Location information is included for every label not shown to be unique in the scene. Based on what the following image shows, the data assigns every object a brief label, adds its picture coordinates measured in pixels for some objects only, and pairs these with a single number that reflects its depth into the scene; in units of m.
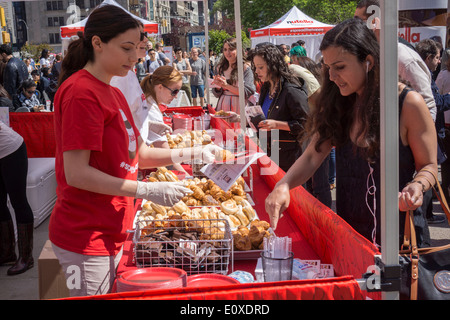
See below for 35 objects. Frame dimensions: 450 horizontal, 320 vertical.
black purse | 1.46
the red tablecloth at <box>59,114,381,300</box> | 1.40
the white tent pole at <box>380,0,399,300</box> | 1.41
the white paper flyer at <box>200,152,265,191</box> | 2.21
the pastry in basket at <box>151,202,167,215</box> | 2.88
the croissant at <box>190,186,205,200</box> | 3.18
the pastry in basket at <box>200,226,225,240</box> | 2.29
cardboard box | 2.38
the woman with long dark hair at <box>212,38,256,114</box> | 6.29
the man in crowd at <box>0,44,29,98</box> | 10.16
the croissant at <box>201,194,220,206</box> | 3.12
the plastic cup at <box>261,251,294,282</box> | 1.74
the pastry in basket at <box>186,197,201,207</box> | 3.02
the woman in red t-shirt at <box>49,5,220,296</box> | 1.87
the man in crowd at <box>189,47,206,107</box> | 16.05
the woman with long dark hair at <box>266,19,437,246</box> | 1.90
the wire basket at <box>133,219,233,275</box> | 2.08
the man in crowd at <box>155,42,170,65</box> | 16.92
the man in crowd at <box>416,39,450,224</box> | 5.02
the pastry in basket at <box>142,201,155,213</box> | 2.95
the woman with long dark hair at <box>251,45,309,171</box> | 4.35
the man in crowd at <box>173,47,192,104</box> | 15.62
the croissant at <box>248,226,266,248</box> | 2.40
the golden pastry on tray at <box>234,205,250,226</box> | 2.82
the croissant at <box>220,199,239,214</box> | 2.87
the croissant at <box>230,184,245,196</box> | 3.35
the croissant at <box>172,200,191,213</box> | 2.71
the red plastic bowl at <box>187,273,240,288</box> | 1.67
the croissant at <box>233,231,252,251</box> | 2.37
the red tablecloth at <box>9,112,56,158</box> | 8.16
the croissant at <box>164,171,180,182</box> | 3.62
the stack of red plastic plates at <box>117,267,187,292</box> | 1.52
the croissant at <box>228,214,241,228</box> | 2.77
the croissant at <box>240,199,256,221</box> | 2.94
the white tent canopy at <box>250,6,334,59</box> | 17.30
